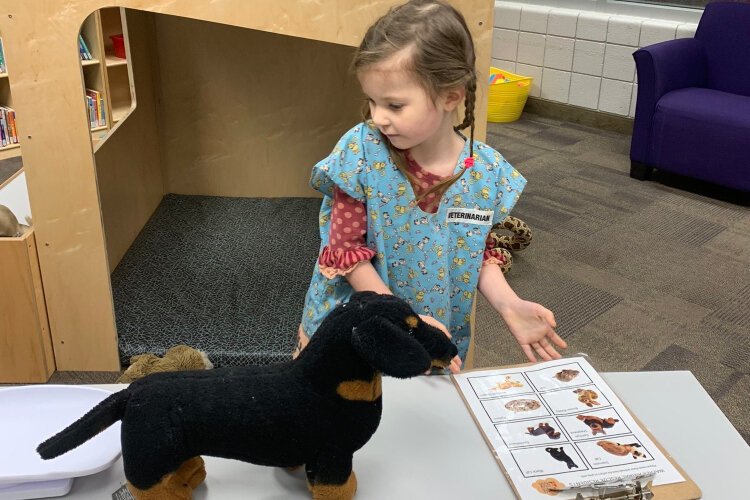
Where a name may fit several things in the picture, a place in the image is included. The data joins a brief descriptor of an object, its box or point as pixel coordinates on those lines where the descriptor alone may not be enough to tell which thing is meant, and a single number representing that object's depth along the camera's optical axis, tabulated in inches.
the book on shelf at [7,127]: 144.5
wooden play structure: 60.9
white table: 33.6
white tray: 33.4
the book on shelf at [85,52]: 142.1
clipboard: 32.8
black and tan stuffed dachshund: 28.8
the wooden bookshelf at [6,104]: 145.2
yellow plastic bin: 166.4
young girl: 42.0
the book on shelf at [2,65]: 140.7
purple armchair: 122.1
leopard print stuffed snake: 103.6
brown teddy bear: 57.6
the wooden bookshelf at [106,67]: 141.1
